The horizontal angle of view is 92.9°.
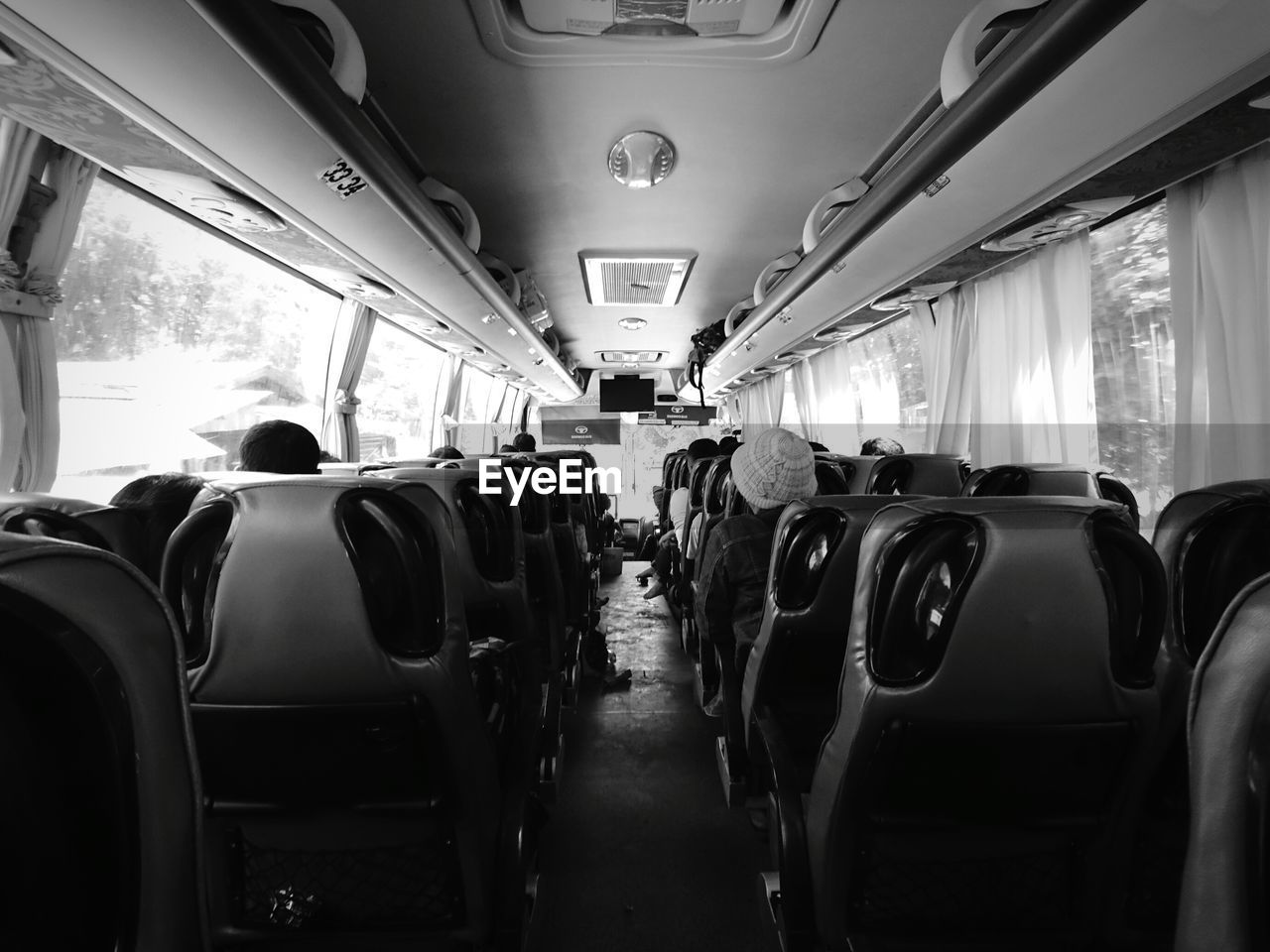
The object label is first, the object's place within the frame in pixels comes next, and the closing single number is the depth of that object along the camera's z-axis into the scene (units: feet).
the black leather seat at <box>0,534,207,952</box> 1.38
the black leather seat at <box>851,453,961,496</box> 12.29
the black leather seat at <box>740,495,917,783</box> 5.66
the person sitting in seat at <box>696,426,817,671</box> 7.97
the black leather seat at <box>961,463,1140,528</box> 8.79
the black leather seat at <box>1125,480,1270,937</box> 4.16
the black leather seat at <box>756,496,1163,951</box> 3.68
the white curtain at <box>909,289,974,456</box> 16.10
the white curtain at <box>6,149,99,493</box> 8.02
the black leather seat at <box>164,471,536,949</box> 3.93
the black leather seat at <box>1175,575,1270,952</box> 1.78
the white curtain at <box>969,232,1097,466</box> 12.28
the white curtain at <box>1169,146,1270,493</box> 8.85
